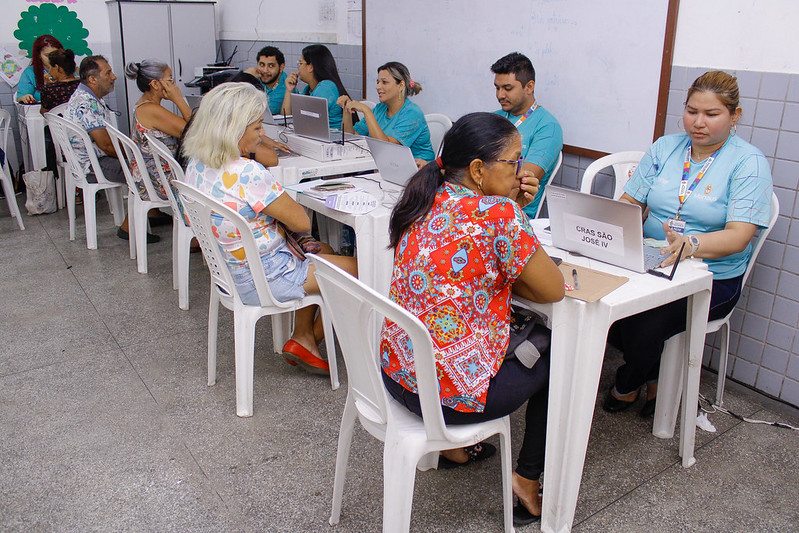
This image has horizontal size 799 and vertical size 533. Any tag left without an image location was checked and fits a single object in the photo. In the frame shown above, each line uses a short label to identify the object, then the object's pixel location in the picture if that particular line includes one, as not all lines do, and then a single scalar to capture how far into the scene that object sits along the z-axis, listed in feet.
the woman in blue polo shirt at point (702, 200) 7.01
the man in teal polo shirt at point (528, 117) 9.99
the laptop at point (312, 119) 11.06
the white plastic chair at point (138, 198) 12.38
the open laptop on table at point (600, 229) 5.99
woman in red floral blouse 5.20
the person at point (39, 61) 17.12
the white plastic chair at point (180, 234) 11.02
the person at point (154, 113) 12.49
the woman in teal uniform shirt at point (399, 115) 11.91
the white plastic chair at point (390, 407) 4.89
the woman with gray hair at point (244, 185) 7.86
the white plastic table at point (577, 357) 5.62
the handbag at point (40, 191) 16.81
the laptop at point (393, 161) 8.79
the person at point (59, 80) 16.20
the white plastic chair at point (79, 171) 13.64
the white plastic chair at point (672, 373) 7.45
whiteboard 9.46
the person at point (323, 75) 14.23
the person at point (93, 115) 14.28
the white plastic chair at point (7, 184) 15.61
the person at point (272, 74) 15.96
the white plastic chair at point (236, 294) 7.66
